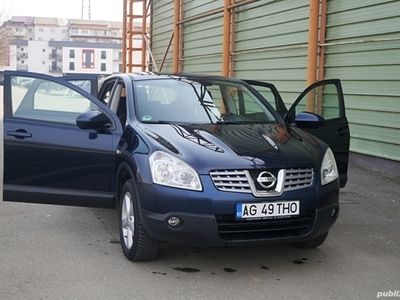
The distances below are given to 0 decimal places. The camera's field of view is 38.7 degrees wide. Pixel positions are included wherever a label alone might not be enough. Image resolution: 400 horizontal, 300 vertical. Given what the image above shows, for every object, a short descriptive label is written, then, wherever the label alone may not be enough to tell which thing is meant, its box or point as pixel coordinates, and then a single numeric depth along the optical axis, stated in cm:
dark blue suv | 425
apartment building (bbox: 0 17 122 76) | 9138
